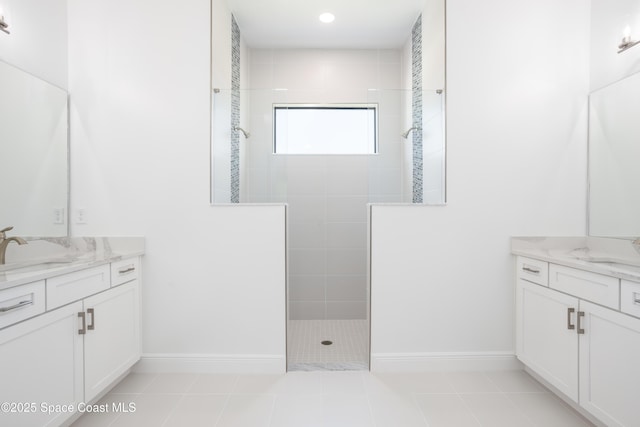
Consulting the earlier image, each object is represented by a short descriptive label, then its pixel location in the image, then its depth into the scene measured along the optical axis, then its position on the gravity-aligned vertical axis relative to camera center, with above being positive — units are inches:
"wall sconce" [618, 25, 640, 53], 77.6 +40.1
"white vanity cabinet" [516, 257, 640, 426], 57.7 -25.4
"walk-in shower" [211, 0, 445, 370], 93.6 +18.3
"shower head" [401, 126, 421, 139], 95.5 +23.0
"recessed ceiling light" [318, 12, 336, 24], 120.3 +70.7
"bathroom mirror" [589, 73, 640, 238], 78.1 +13.4
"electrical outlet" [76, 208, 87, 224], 89.3 -1.3
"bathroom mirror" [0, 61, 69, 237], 73.0 +13.2
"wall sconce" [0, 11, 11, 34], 70.4 +39.1
